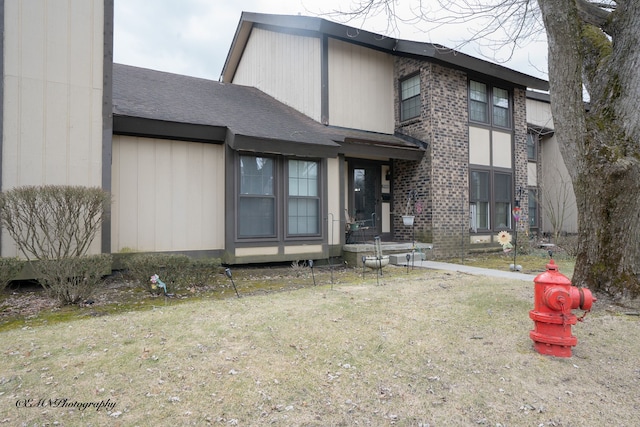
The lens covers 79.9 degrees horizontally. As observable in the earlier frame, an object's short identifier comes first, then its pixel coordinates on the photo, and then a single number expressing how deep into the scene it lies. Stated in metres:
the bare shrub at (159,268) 5.66
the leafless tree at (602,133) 4.77
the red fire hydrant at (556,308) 3.23
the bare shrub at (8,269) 4.93
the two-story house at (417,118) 10.50
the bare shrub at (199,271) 6.01
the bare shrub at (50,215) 5.18
